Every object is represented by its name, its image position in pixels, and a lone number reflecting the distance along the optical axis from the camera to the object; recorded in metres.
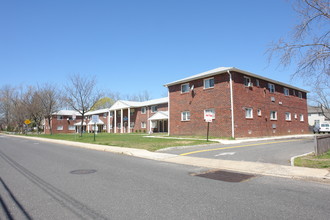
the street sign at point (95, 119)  21.91
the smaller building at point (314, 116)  59.47
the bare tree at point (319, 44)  10.10
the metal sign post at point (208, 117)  18.75
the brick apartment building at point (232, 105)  23.23
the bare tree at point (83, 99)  33.72
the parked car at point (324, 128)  36.78
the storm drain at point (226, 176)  7.03
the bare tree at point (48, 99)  46.72
